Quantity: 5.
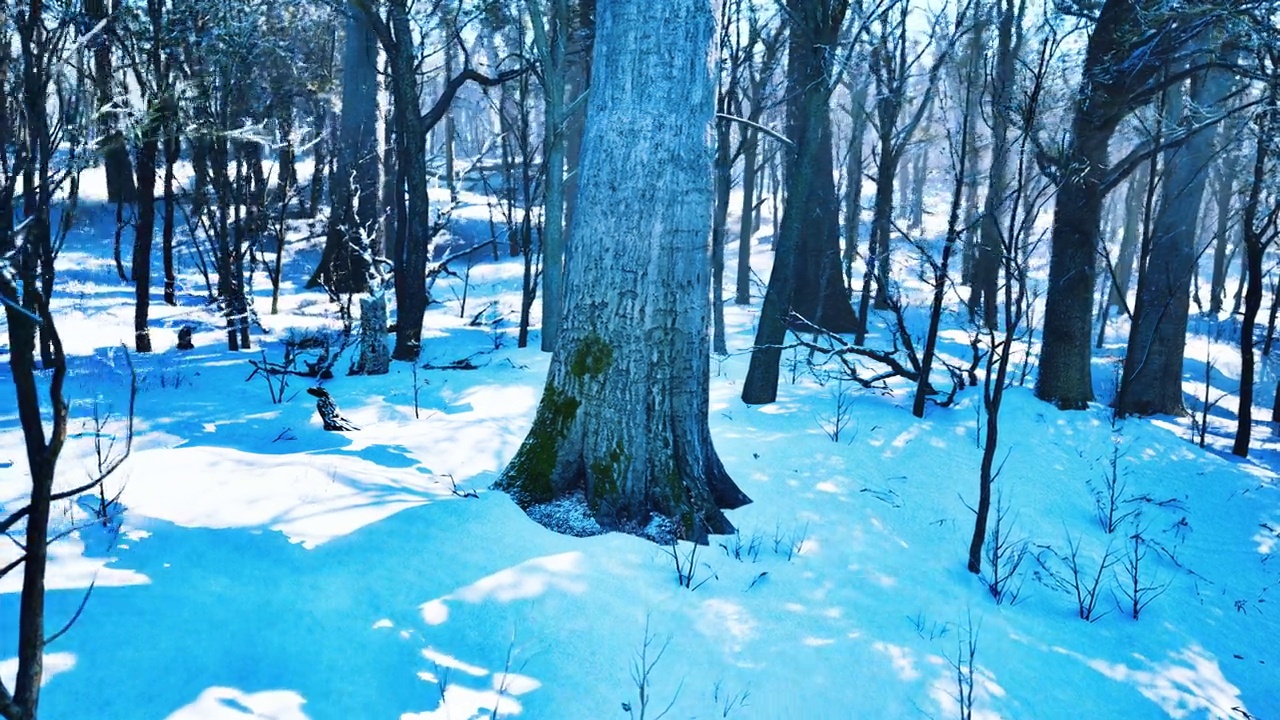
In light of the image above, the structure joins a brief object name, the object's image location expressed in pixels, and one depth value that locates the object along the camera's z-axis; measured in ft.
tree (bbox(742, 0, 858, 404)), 22.79
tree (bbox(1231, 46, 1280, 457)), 25.62
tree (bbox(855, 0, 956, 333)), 26.78
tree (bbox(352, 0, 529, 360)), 33.65
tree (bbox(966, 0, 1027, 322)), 52.49
